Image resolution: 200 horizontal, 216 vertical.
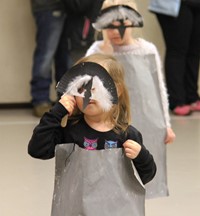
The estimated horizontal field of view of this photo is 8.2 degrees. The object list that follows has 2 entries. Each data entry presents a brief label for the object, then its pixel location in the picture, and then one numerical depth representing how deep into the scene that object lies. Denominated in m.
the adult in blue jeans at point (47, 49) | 9.45
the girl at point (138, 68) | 5.88
